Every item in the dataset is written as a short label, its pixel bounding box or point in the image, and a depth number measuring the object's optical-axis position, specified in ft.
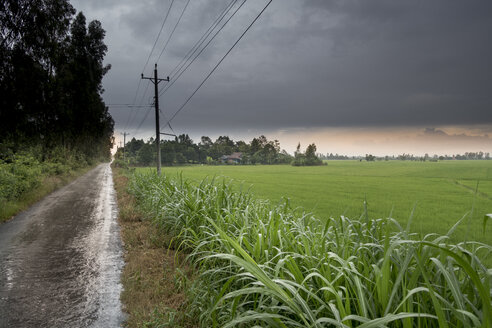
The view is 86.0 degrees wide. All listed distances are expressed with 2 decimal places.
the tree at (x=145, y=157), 282.97
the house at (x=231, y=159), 384.15
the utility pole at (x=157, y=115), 54.70
